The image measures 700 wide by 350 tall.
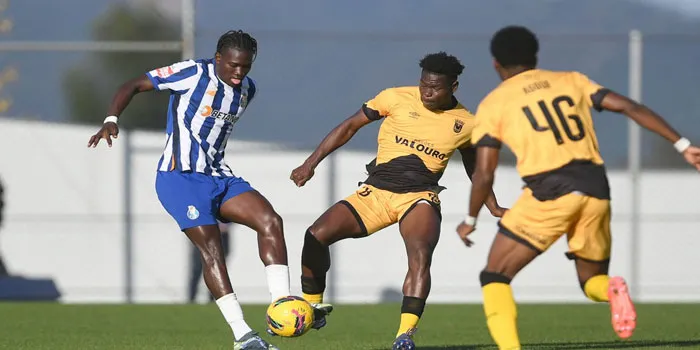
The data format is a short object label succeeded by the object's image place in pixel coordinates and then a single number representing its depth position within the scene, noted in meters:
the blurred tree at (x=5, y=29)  49.28
